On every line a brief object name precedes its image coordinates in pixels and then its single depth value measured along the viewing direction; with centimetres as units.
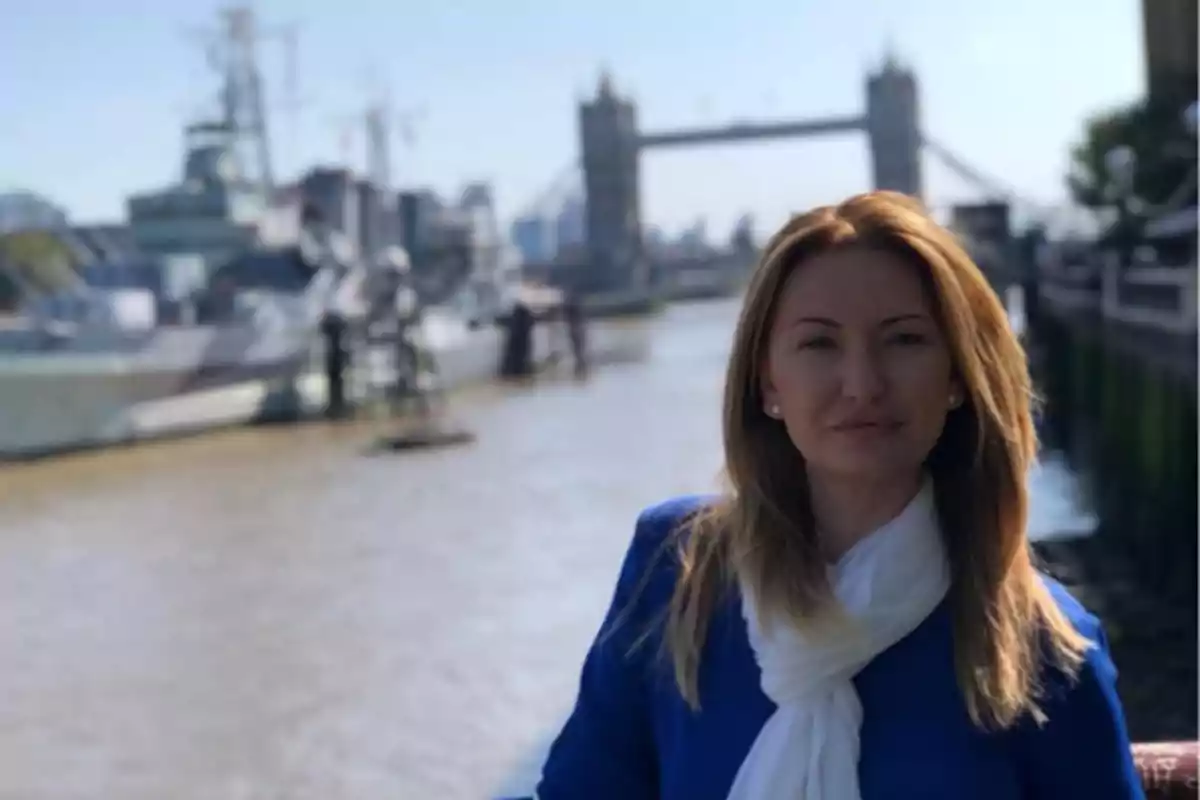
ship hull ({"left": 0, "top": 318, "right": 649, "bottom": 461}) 1306
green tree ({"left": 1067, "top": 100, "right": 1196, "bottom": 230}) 1272
